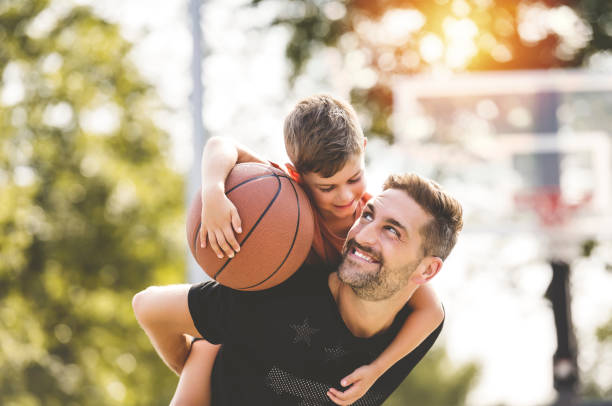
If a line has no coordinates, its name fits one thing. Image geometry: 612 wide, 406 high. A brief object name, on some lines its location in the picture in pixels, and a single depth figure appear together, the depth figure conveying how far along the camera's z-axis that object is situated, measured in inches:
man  114.3
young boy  107.4
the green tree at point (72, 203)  572.7
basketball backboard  354.0
